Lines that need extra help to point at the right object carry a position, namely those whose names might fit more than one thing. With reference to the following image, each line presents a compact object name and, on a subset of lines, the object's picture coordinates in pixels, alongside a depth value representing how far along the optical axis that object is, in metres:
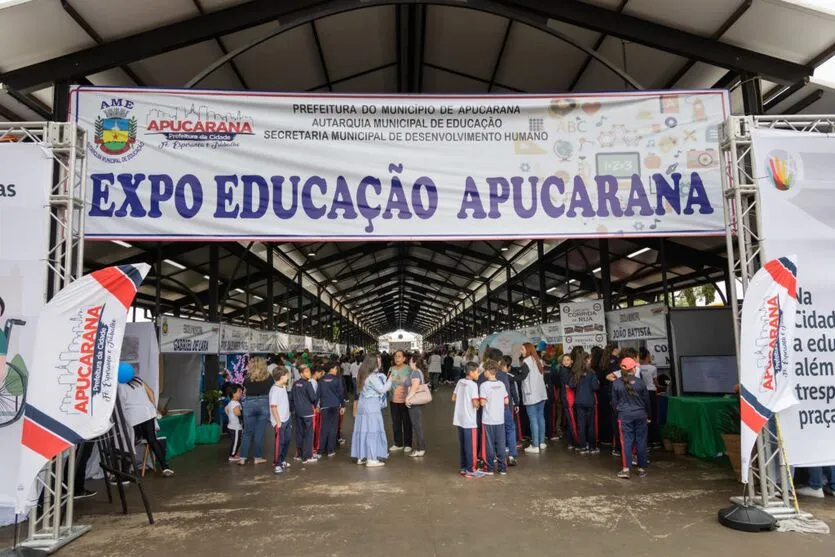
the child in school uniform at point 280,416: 7.06
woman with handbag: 7.61
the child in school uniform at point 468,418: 6.57
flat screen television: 8.37
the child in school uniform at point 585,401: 7.65
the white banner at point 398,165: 5.28
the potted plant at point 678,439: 7.67
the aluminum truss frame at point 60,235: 4.37
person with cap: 6.18
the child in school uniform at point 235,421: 8.05
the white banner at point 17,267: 4.30
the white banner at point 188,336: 8.19
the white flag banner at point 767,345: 4.54
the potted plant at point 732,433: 6.02
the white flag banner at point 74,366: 4.06
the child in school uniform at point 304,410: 7.53
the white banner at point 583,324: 10.53
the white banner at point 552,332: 12.35
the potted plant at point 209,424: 9.73
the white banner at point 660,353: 9.90
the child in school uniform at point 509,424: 7.05
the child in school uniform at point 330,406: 8.00
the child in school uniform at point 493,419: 6.54
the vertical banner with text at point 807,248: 4.73
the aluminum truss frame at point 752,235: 4.69
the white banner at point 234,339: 10.60
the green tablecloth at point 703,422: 7.29
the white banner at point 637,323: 9.23
